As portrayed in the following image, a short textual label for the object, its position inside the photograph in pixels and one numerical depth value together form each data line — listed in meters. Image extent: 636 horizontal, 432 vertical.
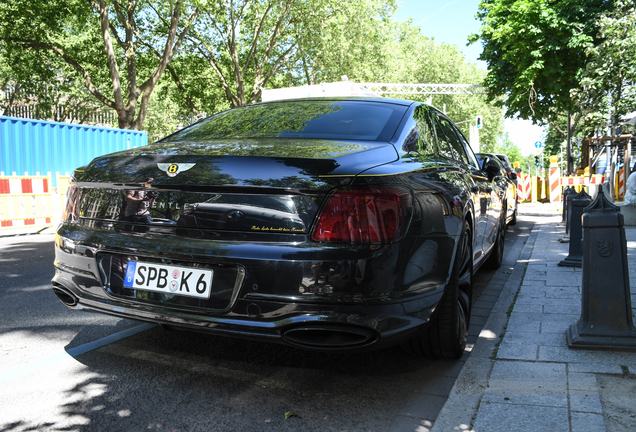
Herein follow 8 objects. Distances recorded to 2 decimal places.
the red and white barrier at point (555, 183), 18.70
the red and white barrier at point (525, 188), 21.01
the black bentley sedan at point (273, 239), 2.57
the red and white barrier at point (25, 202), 11.63
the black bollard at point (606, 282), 3.58
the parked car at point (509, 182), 5.41
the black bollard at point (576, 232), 6.53
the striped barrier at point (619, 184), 18.61
